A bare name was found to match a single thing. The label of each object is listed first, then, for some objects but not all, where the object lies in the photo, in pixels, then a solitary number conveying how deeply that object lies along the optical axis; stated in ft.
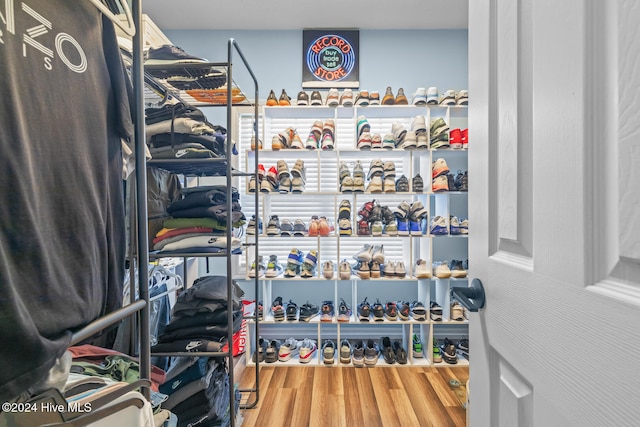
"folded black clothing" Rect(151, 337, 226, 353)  4.84
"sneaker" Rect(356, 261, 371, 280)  8.30
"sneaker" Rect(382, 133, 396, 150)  8.57
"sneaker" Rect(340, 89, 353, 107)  8.71
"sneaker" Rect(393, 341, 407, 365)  8.08
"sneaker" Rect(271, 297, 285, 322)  8.48
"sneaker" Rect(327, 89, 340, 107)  8.68
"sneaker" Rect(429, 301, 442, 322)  8.32
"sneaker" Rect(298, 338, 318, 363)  8.21
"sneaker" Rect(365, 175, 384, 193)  8.49
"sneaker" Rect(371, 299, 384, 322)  8.31
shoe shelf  8.52
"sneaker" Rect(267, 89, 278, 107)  8.74
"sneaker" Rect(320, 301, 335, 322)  8.43
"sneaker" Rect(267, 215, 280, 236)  8.55
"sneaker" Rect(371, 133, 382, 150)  8.63
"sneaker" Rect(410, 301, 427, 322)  8.30
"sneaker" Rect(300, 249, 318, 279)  8.43
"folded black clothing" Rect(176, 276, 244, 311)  5.20
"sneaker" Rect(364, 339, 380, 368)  7.98
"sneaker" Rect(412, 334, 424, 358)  8.37
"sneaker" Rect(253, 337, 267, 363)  8.31
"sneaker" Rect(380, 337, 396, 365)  8.07
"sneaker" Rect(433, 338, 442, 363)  8.20
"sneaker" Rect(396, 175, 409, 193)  8.52
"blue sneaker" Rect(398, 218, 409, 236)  8.44
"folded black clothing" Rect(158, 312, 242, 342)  4.99
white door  1.07
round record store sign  9.46
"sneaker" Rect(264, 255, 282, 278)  8.43
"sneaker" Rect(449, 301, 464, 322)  8.34
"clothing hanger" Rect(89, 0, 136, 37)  1.87
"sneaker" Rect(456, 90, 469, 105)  8.55
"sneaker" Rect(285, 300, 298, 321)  8.46
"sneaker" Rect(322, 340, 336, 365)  8.04
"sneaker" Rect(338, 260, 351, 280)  8.37
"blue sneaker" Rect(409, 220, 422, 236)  8.38
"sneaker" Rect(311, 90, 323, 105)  8.79
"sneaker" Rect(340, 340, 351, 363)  8.05
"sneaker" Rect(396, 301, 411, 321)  8.37
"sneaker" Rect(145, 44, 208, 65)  4.85
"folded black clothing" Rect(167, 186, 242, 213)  5.23
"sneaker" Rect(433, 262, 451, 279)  8.29
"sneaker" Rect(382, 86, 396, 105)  8.63
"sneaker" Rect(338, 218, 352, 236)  8.42
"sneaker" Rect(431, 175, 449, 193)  8.27
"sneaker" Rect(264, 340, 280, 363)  8.16
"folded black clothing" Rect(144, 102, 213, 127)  4.97
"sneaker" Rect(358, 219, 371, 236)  8.45
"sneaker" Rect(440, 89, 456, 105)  8.58
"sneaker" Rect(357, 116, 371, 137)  8.64
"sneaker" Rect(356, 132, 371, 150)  8.51
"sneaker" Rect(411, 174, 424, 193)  8.46
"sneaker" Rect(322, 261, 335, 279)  8.41
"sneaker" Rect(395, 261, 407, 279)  8.31
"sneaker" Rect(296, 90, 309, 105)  8.78
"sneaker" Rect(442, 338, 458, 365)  8.11
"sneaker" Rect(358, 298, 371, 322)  8.34
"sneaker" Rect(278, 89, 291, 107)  8.80
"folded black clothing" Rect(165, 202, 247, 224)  5.18
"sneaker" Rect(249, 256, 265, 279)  8.32
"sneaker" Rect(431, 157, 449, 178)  8.35
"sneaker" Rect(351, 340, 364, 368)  8.03
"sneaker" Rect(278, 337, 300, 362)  8.25
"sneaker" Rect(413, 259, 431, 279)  8.29
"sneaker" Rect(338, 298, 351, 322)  8.34
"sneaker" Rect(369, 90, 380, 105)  8.72
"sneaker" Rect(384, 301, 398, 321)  8.29
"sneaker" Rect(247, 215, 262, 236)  8.40
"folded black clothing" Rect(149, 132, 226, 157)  4.98
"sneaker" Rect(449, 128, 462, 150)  8.43
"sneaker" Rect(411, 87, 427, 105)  8.68
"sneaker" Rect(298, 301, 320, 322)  8.50
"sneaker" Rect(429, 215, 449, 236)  8.29
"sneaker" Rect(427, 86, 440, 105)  8.63
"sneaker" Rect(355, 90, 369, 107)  8.67
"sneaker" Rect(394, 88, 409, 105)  8.63
